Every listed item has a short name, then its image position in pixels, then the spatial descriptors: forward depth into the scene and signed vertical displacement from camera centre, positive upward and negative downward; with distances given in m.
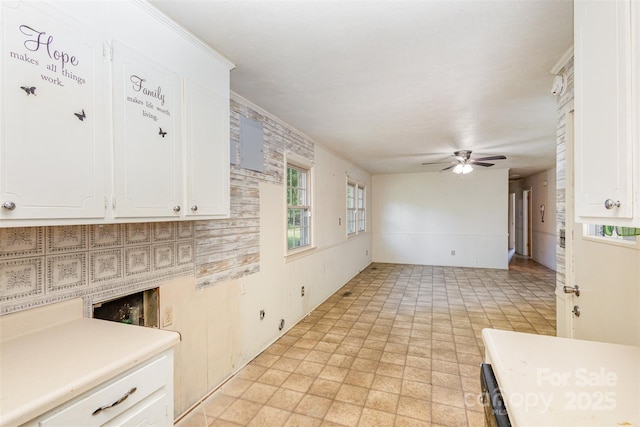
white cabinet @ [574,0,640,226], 0.90 +0.35
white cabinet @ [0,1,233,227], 1.01 +0.42
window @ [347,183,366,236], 6.58 +0.11
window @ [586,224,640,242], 1.39 -0.10
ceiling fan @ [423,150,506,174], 5.00 +0.89
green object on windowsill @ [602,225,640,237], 1.31 -0.09
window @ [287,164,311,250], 3.89 +0.08
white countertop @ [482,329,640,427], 0.85 -0.57
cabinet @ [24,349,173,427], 0.96 -0.68
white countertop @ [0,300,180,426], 0.89 -0.54
